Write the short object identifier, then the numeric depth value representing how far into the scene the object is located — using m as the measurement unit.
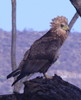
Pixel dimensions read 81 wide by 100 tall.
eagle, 17.37
